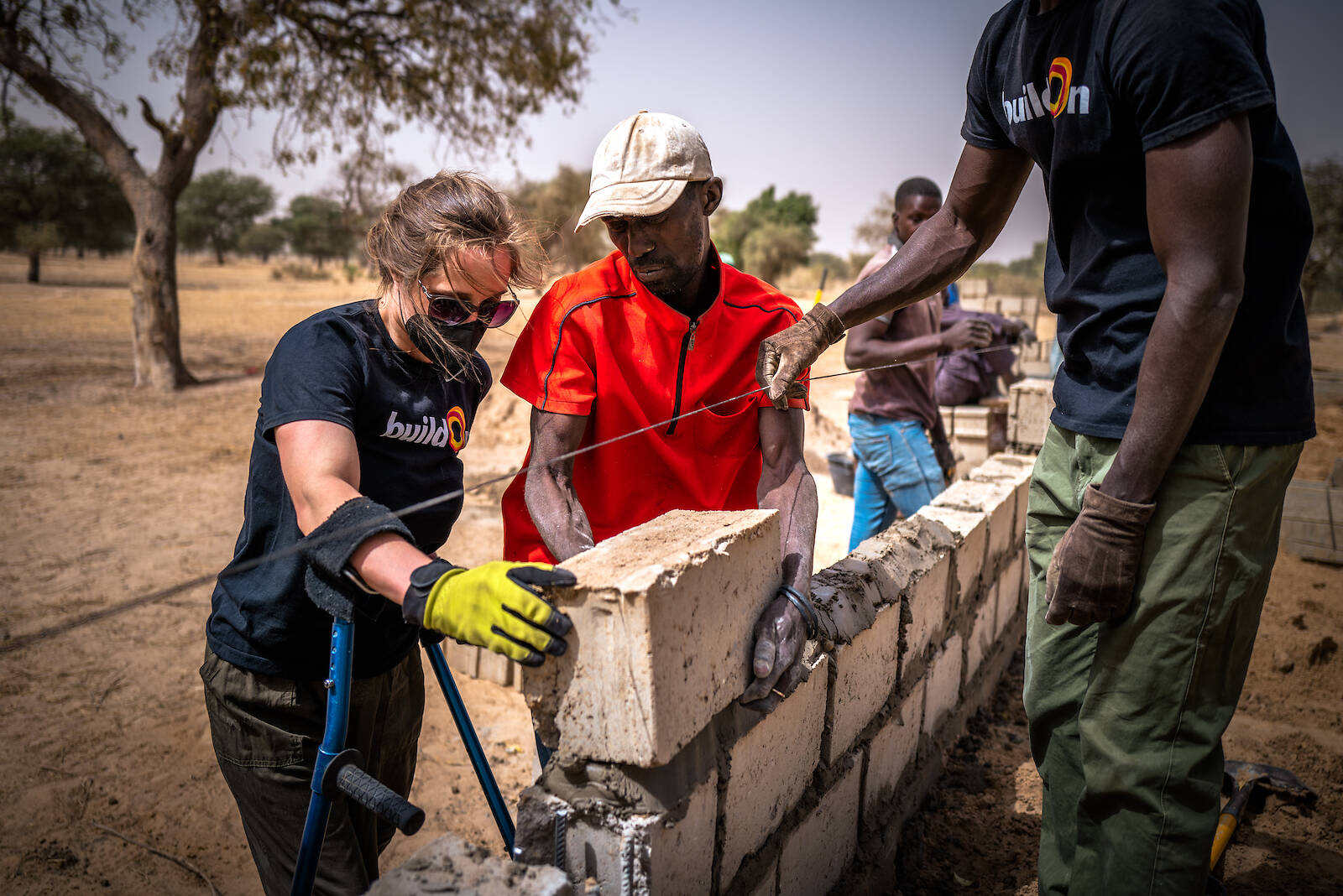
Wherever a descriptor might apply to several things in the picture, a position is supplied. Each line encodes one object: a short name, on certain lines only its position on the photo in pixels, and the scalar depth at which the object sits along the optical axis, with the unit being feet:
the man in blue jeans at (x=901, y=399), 13.80
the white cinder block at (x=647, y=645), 4.63
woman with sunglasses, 5.96
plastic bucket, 24.16
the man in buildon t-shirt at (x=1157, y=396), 4.50
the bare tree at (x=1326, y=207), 87.76
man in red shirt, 7.10
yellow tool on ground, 9.89
